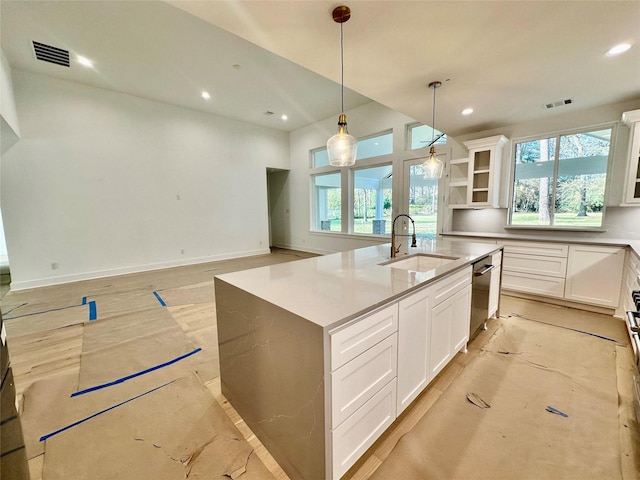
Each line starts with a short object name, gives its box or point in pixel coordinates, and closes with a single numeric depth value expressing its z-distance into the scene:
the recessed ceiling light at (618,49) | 2.02
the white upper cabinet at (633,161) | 2.87
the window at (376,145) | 5.58
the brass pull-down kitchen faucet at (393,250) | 2.26
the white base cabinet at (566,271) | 2.96
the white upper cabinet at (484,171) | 3.85
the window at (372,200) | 5.90
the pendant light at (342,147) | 2.03
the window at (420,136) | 4.88
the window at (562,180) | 3.42
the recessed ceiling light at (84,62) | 3.84
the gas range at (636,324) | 1.51
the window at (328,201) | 6.85
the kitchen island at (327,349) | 1.06
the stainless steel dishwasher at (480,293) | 2.27
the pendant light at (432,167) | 2.88
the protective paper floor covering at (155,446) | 1.29
